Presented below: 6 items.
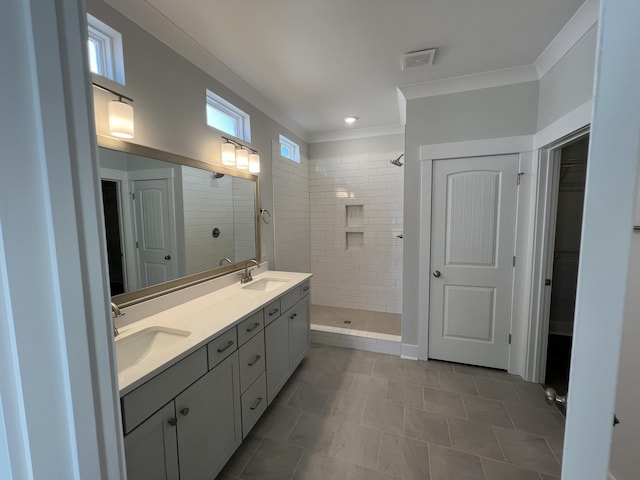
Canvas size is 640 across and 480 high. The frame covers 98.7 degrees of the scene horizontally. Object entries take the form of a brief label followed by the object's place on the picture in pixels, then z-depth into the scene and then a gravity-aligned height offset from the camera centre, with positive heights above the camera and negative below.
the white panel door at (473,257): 2.37 -0.37
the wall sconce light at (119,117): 1.37 +0.52
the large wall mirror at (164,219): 1.49 +0.00
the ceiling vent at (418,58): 1.96 +1.16
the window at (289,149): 3.37 +0.88
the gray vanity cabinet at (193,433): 1.06 -0.96
